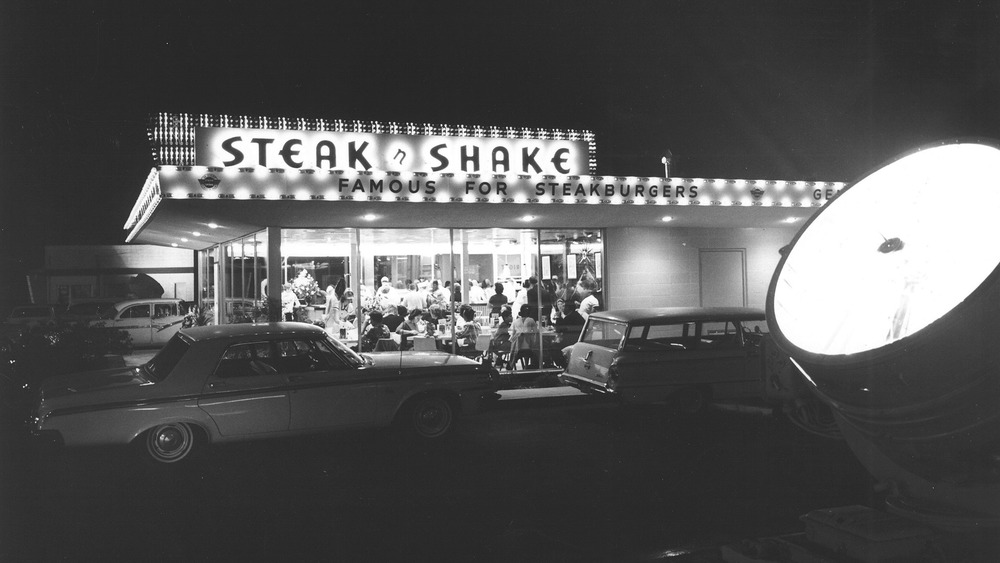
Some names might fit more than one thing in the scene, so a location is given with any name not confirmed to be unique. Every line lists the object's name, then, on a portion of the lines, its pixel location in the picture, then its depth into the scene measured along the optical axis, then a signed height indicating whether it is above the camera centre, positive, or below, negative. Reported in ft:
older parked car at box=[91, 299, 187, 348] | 66.91 -2.49
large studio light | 9.13 -0.63
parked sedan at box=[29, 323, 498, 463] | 24.50 -3.81
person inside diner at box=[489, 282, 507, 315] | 50.06 -1.02
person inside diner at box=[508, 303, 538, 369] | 45.21 -3.37
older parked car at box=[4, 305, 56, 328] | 64.18 -1.85
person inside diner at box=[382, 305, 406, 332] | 46.55 -2.04
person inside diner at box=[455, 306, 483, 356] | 46.11 -3.14
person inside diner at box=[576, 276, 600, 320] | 50.57 -0.33
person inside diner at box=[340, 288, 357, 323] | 49.13 -1.35
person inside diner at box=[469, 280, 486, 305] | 52.11 -0.63
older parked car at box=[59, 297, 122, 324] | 66.08 -1.55
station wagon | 32.78 -3.61
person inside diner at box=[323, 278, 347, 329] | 48.73 -1.34
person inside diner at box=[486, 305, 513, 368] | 46.19 -3.62
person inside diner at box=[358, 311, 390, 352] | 42.42 -2.59
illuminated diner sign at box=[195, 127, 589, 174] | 42.91 +8.58
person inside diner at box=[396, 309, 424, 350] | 45.50 -2.66
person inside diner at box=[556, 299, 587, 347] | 48.55 -2.97
